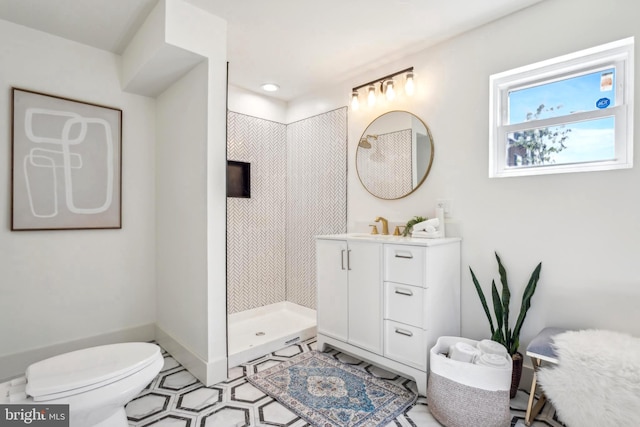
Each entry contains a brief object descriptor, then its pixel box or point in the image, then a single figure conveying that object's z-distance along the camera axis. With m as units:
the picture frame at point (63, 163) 2.15
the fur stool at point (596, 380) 1.21
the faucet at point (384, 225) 2.57
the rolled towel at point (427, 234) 2.14
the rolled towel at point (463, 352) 1.68
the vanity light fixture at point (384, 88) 2.42
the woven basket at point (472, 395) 1.53
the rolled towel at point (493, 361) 1.58
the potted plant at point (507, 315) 1.81
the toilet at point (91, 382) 1.25
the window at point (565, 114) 1.69
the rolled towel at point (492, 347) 1.72
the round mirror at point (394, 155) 2.39
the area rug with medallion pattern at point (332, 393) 1.68
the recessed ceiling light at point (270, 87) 3.07
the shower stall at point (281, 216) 3.04
